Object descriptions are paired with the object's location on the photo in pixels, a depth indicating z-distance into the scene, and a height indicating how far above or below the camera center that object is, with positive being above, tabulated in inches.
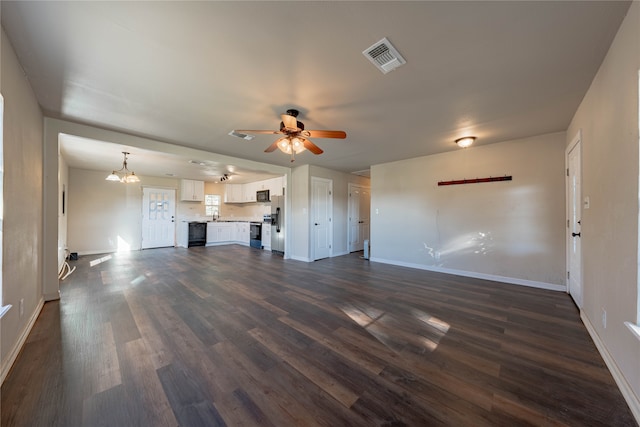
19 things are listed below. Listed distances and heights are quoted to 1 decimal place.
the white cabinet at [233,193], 353.1 +33.6
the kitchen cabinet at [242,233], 325.7 -25.4
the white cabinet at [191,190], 310.2 +33.6
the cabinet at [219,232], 319.6 -23.8
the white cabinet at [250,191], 331.9 +35.1
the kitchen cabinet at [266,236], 289.6 -26.7
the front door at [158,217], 288.0 -2.4
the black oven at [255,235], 300.8 -26.1
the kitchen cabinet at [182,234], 306.0 -25.2
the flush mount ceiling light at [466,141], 144.2 +46.5
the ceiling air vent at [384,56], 68.1 +49.4
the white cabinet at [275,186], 287.4 +37.2
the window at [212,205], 340.7 +15.1
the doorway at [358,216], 273.1 -1.4
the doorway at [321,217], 230.8 -2.1
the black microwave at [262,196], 305.7 +25.8
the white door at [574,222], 109.4 -3.7
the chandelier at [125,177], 198.9 +34.9
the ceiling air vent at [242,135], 138.9 +49.0
